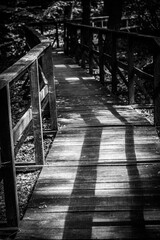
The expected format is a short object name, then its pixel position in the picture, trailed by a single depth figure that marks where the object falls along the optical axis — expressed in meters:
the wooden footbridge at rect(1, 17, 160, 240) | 3.42
